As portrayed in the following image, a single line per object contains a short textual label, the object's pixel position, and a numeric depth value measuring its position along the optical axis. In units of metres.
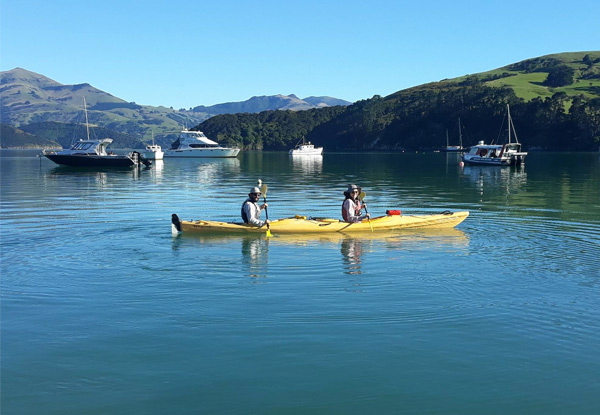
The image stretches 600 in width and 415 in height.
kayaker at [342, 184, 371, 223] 23.12
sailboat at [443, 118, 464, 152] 173.48
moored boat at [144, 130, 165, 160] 117.09
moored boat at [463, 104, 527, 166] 86.12
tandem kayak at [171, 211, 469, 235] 22.80
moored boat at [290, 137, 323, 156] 155.38
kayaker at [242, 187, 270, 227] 22.59
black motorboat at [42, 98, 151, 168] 78.50
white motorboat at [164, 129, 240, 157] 141.50
